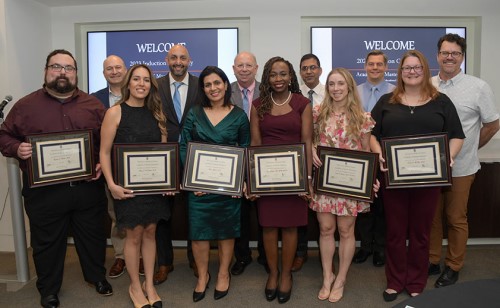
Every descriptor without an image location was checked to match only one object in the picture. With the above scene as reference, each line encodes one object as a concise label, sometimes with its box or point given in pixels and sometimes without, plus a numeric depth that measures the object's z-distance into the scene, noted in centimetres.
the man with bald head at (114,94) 347
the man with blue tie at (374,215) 362
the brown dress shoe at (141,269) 346
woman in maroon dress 280
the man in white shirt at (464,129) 304
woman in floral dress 273
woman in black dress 267
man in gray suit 348
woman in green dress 282
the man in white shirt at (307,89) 357
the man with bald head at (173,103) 331
